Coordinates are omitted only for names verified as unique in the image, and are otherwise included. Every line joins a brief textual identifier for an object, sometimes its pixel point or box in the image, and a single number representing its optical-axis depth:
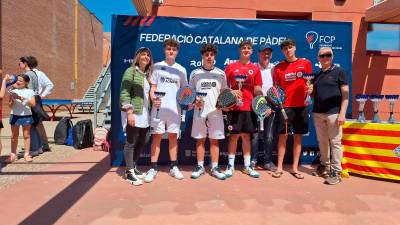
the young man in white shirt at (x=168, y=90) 4.89
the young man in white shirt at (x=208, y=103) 4.93
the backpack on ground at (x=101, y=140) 7.20
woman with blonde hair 4.55
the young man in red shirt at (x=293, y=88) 4.95
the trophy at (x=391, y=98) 5.30
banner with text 5.52
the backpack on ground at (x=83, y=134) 7.52
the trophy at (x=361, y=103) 5.33
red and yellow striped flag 4.89
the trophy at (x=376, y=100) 5.28
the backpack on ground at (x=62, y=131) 8.15
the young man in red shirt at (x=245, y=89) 4.97
